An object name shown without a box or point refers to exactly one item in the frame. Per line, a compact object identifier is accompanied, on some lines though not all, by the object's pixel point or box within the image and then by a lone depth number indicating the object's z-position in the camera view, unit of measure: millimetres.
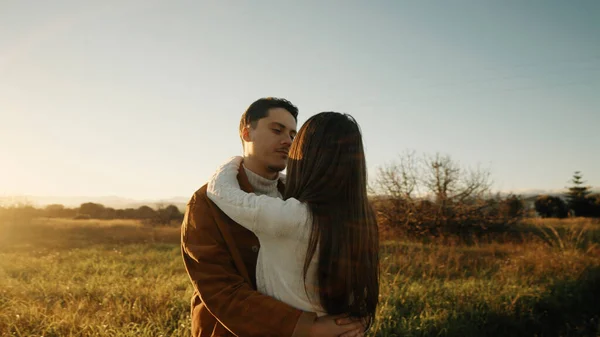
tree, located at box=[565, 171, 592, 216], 34647
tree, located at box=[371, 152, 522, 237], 17453
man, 1765
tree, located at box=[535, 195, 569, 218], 34688
